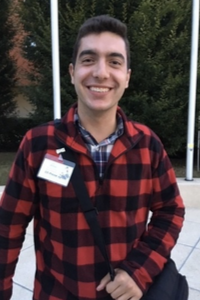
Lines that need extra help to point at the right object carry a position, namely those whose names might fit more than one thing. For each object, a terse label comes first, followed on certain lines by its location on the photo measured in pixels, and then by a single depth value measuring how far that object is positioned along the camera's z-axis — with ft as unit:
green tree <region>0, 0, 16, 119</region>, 24.36
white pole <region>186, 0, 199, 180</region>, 14.10
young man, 3.72
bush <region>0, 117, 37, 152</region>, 26.89
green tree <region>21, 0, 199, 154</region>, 17.19
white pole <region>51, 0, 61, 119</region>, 13.55
